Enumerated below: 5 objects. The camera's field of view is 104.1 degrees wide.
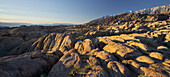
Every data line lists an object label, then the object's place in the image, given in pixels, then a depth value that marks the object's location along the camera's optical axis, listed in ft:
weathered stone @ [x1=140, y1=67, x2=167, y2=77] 21.55
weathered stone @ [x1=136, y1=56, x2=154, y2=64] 28.37
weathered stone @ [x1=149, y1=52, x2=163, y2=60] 30.92
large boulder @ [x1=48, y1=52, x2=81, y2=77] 24.06
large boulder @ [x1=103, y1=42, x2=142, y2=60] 33.86
